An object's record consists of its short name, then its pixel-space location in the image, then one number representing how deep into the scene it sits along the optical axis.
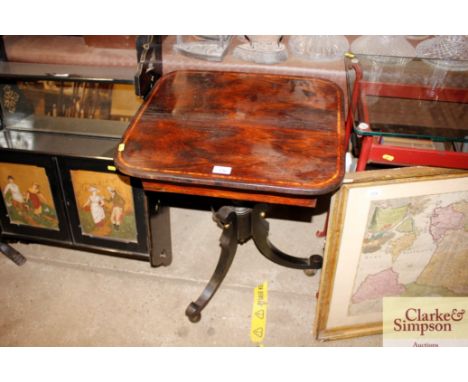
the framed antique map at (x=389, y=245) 1.79
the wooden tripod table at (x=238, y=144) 1.55
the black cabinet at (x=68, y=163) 2.20
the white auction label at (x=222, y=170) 1.55
